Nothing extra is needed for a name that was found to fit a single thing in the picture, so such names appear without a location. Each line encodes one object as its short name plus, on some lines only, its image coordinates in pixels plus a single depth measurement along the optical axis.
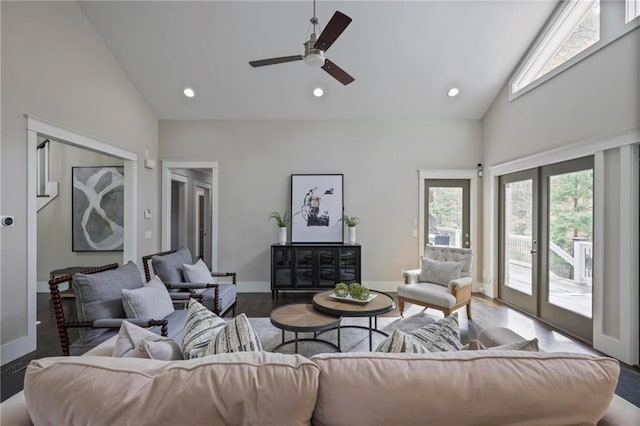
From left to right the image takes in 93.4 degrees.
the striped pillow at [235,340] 1.19
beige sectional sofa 0.88
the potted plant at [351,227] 4.97
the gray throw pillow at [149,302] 2.36
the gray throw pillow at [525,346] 1.14
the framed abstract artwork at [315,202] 5.18
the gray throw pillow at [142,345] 1.17
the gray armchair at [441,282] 3.60
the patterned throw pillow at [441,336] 1.29
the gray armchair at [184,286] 3.24
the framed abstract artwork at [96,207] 5.21
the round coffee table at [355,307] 2.72
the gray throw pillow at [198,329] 1.26
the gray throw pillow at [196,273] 3.48
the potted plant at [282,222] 4.99
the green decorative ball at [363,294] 2.99
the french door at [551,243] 3.32
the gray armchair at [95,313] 2.25
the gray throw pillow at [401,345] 1.13
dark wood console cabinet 4.83
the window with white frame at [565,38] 3.26
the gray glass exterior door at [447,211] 5.29
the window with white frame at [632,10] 2.72
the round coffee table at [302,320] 2.48
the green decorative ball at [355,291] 3.01
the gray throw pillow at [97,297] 2.29
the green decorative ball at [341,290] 3.09
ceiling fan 2.20
